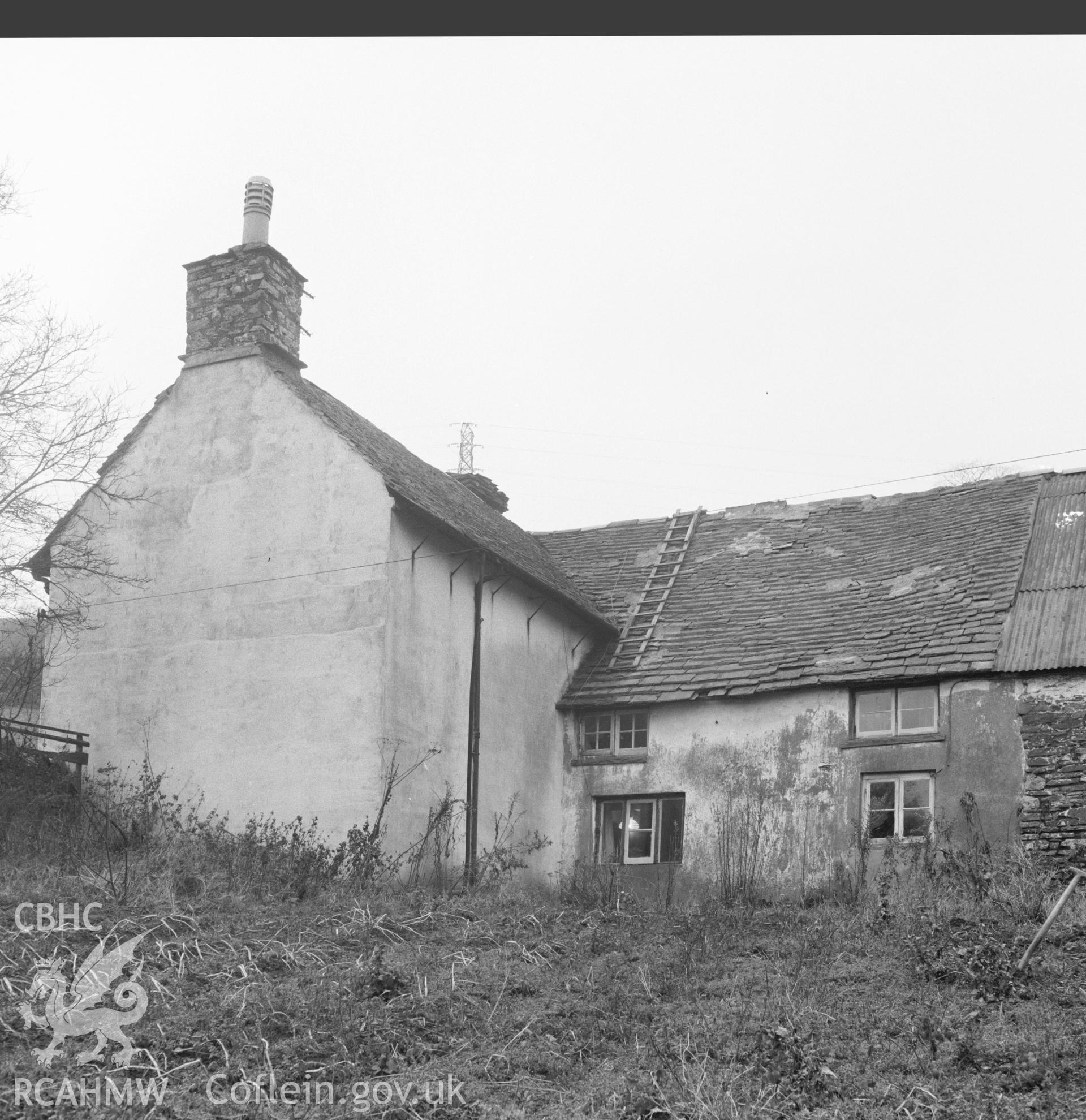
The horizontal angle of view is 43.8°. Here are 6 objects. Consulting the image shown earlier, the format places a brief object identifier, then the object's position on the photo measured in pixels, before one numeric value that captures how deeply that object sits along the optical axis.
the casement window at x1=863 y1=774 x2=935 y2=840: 17.42
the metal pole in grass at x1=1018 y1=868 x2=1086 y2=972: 11.02
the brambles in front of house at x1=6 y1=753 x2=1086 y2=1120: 8.96
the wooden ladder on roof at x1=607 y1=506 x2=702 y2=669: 21.33
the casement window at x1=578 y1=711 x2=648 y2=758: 20.06
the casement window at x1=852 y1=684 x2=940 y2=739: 17.94
